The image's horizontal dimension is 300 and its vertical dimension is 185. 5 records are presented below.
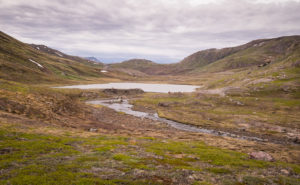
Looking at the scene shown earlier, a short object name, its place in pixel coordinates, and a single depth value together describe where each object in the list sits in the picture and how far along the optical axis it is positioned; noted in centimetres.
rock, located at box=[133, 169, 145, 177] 2073
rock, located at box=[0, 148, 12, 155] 2158
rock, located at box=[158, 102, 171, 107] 11381
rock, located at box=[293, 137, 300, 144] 5231
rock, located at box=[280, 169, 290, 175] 2672
